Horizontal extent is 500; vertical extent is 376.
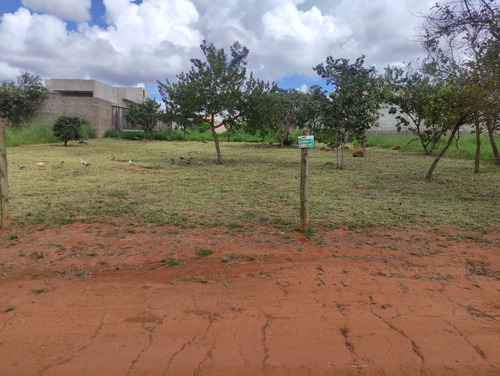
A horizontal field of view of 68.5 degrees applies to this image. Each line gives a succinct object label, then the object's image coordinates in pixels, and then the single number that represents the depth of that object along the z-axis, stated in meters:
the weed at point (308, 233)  4.75
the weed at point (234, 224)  5.14
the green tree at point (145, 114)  28.78
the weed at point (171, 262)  3.81
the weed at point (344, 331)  2.63
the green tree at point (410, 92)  17.27
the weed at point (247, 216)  5.56
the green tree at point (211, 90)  12.29
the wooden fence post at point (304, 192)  4.76
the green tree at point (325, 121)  11.51
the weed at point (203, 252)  4.06
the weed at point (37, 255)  3.98
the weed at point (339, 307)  2.98
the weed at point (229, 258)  3.93
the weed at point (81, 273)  3.56
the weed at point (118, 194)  7.34
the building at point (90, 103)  26.83
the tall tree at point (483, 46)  6.91
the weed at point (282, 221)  5.34
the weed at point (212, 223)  5.18
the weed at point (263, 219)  5.43
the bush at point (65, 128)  19.55
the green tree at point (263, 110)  12.95
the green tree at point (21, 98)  23.94
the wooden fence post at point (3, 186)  4.77
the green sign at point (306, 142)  4.48
